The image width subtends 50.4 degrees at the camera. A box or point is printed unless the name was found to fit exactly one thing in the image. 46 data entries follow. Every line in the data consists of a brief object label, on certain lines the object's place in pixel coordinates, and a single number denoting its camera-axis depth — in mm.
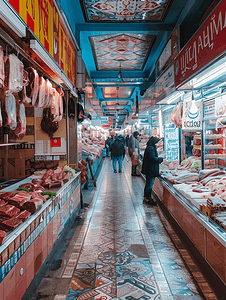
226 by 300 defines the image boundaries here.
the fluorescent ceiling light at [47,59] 2602
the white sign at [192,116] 4863
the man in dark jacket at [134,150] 11017
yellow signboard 2412
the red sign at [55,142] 5516
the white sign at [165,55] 5480
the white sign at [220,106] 3977
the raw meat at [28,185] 3731
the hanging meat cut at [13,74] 2451
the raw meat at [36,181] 4116
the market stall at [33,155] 2201
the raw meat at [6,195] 2916
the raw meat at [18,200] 2717
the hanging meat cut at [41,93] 3442
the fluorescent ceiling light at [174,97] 5717
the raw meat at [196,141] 5777
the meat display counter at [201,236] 2540
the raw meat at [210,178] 4305
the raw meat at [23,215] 2383
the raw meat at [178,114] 5132
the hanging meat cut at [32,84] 3227
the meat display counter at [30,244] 1953
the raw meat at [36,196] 3090
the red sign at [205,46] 2684
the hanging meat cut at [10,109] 2848
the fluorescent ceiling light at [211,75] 3453
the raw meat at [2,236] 1915
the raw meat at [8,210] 2367
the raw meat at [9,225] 2178
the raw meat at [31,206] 2689
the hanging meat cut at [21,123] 3496
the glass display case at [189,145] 5906
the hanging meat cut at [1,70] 2242
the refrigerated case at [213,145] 4770
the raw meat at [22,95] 3031
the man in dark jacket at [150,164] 6160
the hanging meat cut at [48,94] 3730
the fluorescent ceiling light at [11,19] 1879
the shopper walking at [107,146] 20766
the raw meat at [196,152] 5913
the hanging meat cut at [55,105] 4137
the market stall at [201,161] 2795
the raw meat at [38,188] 3652
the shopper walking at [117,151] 12008
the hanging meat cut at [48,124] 5266
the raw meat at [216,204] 2976
